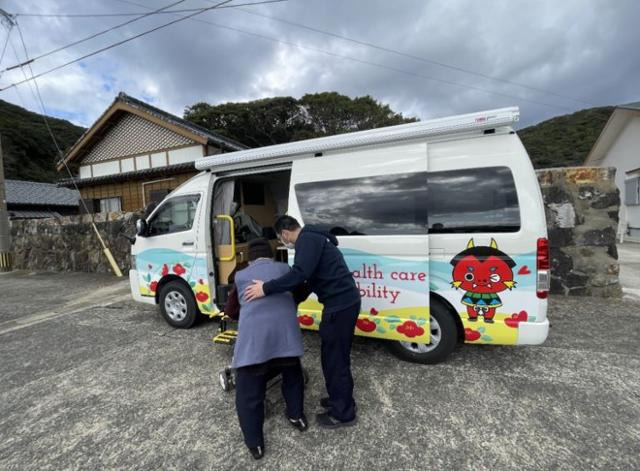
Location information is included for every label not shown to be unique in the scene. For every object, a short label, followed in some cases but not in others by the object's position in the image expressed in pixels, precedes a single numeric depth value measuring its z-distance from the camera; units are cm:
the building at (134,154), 1206
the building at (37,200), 2172
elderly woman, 201
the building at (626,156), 1223
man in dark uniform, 223
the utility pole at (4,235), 1042
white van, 266
